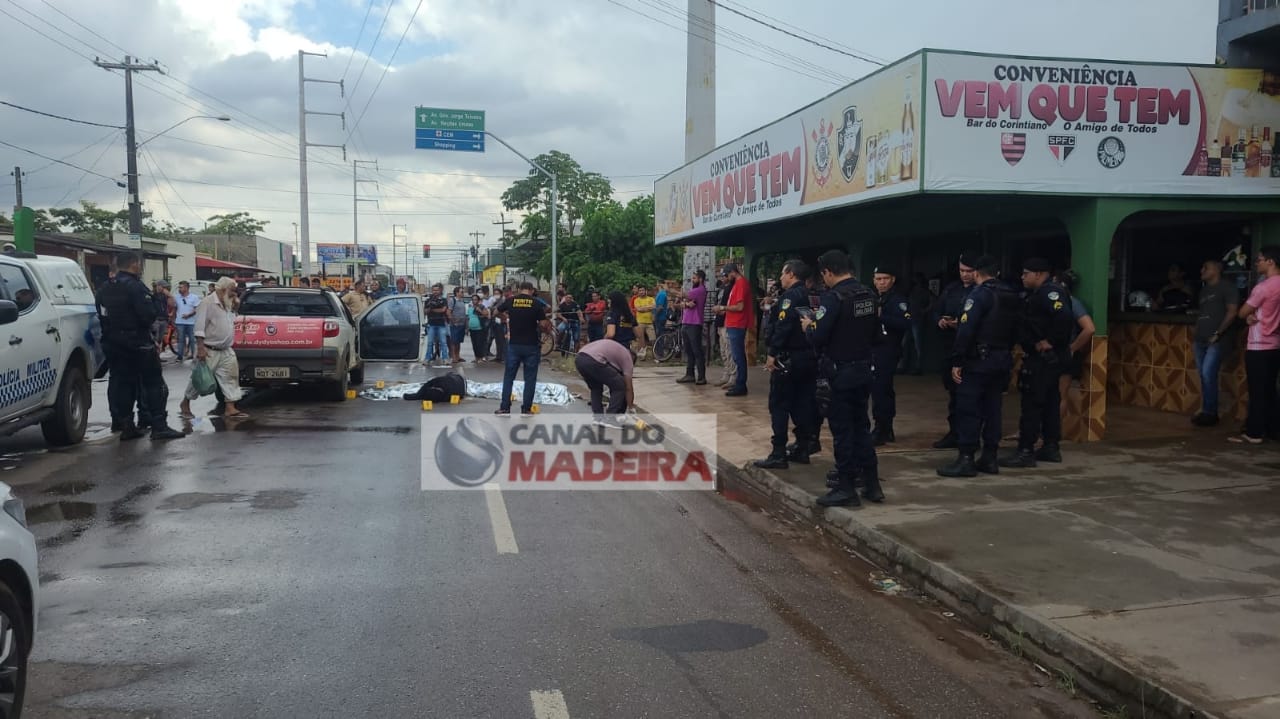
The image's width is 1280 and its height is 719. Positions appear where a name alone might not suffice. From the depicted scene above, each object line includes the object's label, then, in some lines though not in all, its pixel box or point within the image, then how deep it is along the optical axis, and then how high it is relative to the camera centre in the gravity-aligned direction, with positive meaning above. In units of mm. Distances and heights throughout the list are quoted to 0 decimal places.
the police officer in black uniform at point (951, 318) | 9156 -134
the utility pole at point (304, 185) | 35625 +4147
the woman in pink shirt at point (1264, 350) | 9023 -399
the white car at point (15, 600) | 3376 -1109
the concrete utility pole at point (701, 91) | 19031 +4116
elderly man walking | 11516 -533
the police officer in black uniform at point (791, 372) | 8391 -617
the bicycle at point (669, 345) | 20953 -951
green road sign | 29855 +5438
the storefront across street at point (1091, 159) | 9211 +1426
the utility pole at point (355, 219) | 60081 +5194
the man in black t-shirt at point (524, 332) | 11766 -396
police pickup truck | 8656 -517
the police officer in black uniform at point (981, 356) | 7875 -420
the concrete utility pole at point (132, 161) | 29653 +4051
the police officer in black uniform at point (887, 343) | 9477 -391
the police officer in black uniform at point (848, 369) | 7168 -490
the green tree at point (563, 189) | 54094 +6991
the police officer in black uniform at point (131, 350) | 10141 -582
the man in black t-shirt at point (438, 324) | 19812 -540
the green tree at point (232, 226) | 103625 +7448
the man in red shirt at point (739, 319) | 14078 -252
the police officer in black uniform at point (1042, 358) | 8383 -467
